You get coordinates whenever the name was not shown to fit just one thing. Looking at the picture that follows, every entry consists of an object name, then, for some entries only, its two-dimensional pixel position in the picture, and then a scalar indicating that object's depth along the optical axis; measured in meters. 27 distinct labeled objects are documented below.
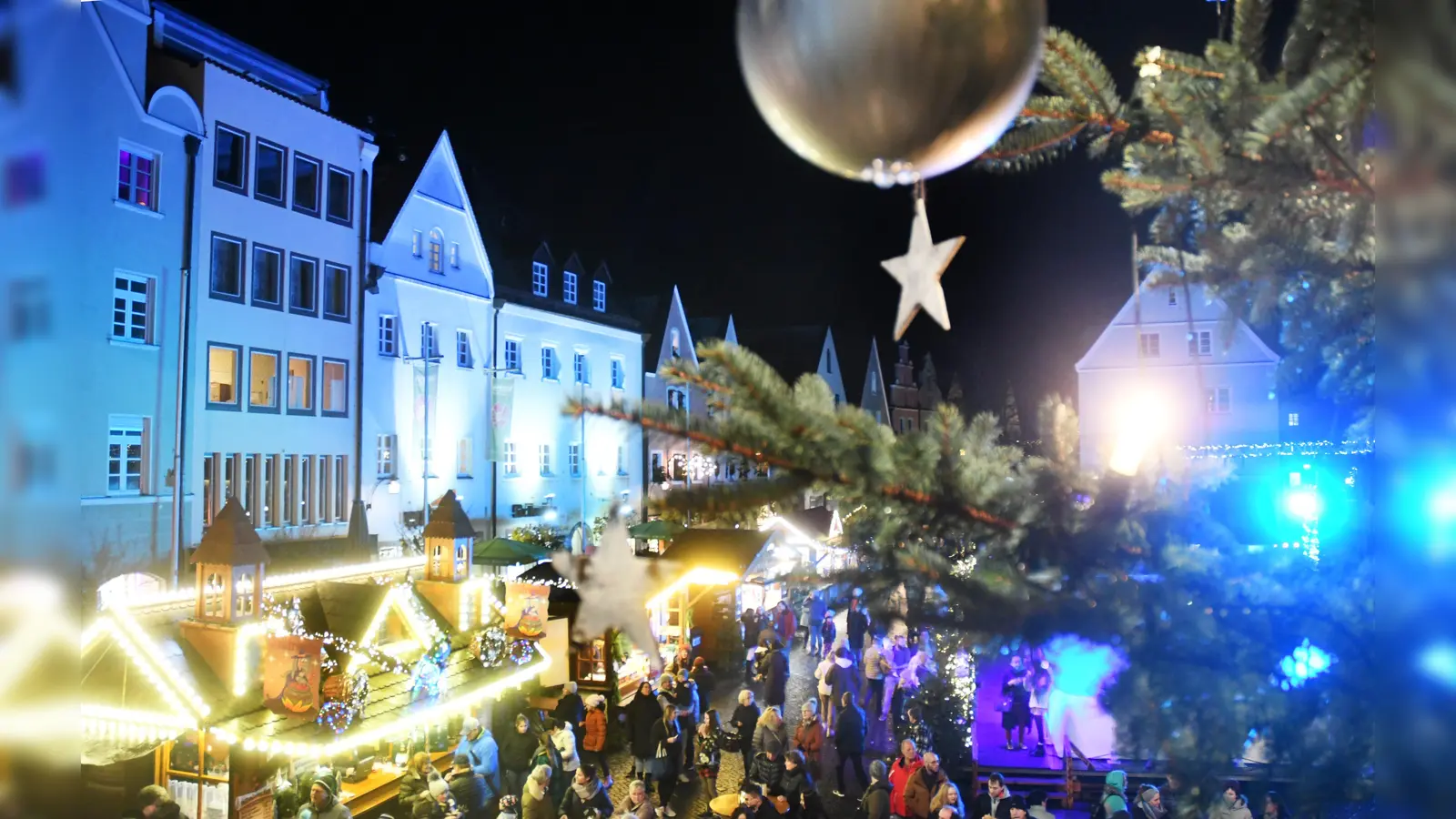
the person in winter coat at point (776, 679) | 11.78
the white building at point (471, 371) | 21.95
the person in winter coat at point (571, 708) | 10.79
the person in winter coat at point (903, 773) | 7.93
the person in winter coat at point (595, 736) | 10.77
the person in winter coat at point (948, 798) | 7.54
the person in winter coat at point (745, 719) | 10.50
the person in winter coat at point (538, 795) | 8.66
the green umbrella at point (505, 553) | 17.55
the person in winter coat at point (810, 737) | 10.17
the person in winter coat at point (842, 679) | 10.71
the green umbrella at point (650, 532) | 19.64
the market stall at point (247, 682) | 7.98
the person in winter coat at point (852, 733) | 10.05
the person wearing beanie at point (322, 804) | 7.92
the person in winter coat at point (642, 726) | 9.93
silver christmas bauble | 1.90
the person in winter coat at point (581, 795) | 8.32
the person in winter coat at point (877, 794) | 7.71
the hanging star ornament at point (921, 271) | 2.31
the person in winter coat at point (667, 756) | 9.98
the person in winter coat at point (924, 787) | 7.79
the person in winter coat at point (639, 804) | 7.28
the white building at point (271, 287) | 17.69
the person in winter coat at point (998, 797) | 7.51
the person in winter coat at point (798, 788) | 8.34
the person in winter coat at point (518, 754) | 10.02
